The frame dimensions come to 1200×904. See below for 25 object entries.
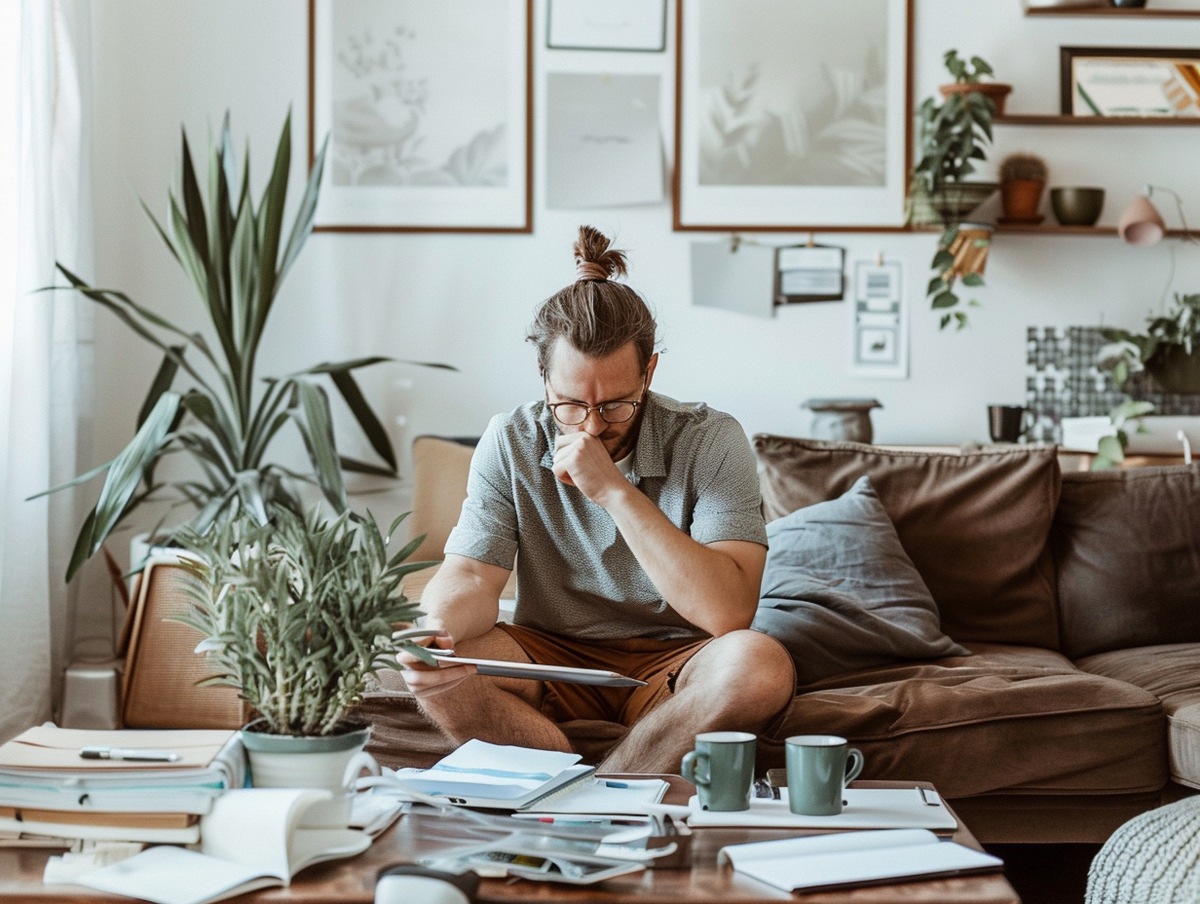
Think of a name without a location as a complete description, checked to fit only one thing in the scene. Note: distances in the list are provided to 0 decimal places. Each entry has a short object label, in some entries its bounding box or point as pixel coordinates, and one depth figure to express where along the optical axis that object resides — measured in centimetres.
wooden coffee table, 118
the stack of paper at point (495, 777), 145
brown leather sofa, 207
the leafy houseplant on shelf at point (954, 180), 341
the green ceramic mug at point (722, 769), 143
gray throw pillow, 236
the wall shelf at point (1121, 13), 358
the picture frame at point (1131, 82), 362
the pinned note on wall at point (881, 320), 364
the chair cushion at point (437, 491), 310
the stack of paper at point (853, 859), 122
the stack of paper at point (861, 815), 140
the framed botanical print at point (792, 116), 359
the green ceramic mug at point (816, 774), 141
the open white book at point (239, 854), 118
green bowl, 355
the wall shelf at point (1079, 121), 357
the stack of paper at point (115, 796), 127
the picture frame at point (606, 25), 356
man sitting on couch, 184
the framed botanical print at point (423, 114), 355
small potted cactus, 355
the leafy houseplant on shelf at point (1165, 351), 354
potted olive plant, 129
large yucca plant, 307
